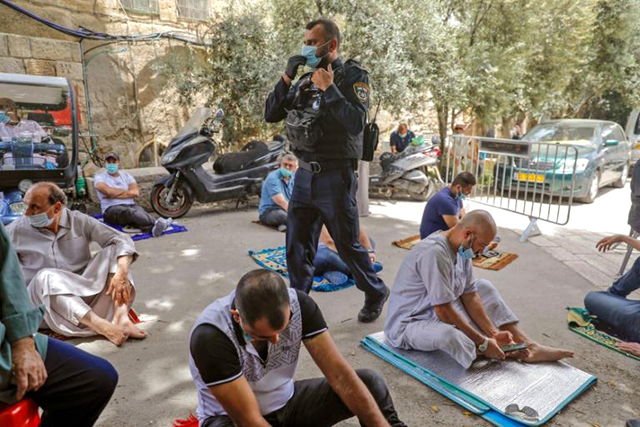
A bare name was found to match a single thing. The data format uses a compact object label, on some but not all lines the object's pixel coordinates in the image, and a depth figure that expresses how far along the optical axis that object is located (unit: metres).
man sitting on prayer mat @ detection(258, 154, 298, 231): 6.22
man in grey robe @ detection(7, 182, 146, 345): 3.11
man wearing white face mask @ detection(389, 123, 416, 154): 9.55
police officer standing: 3.19
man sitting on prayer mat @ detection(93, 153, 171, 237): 6.10
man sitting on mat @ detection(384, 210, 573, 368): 2.74
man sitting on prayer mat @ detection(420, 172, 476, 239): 4.52
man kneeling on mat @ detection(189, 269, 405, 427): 1.69
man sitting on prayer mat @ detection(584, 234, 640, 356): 3.42
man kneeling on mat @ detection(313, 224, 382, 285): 4.61
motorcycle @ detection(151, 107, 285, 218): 6.88
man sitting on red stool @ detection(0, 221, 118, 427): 1.66
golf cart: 5.77
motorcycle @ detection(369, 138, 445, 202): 8.71
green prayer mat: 3.37
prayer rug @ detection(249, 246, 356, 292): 4.47
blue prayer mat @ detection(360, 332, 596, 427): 2.50
